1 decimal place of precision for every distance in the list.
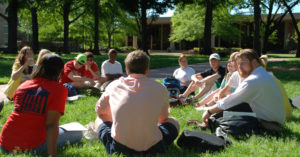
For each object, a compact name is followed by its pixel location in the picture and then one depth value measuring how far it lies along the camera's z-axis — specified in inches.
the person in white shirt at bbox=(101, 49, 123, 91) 350.3
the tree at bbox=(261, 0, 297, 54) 1320.6
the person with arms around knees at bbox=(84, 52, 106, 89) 324.5
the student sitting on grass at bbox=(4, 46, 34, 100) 238.5
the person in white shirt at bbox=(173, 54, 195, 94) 310.8
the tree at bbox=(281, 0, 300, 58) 1120.9
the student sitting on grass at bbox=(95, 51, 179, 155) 120.3
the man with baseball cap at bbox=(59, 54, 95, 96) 299.6
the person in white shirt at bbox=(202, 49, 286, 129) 154.3
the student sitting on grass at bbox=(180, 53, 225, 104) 267.7
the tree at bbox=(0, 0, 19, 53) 1132.3
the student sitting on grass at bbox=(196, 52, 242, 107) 201.0
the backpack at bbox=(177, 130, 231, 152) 141.6
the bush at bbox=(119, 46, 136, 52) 2054.0
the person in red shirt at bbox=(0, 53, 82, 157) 117.6
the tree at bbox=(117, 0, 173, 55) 1029.8
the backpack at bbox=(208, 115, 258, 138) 159.6
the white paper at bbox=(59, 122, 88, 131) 157.6
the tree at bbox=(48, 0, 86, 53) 1288.1
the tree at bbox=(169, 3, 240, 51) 1485.0
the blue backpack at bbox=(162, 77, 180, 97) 280.5
